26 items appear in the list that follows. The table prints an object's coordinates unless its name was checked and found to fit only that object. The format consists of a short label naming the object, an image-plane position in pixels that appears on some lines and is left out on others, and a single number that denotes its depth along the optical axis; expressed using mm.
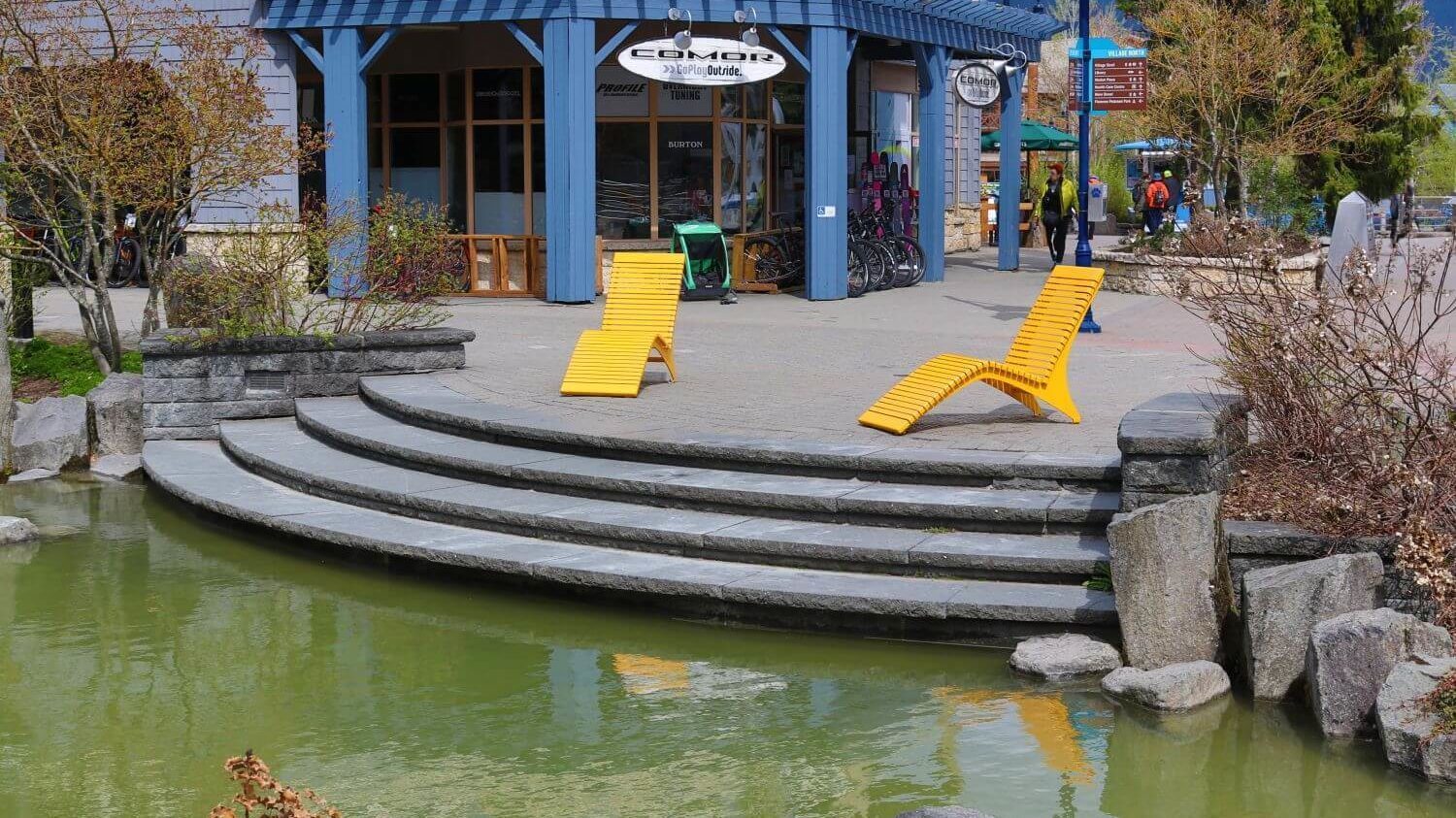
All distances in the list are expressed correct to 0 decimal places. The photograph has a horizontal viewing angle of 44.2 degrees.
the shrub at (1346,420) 6984
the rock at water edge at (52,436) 11789
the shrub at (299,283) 12375
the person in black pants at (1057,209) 27094
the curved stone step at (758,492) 8219
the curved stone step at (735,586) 7512
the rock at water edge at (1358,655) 6266
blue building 19125
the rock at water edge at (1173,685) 6707
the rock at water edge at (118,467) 11758
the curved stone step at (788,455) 8570
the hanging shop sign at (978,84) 22500
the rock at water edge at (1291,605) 6648
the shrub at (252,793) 3798
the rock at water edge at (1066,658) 7082
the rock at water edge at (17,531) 9703
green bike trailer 20109
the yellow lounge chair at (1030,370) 9711
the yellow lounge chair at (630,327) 11617
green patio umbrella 36312
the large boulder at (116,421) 12062
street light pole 17589
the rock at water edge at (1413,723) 5898
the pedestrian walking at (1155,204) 30000
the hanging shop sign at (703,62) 19000
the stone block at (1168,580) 6906
